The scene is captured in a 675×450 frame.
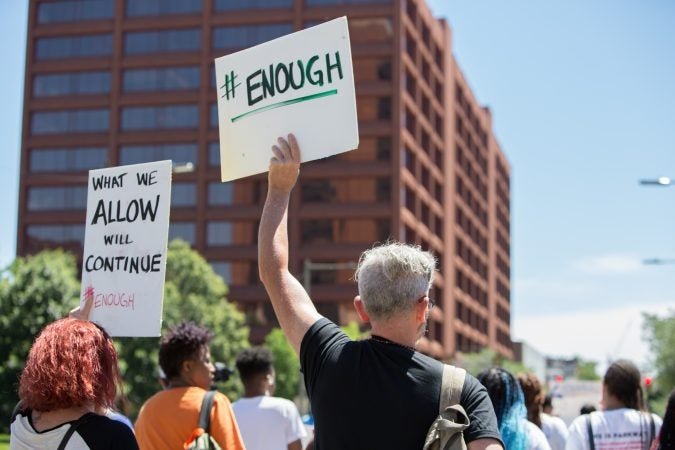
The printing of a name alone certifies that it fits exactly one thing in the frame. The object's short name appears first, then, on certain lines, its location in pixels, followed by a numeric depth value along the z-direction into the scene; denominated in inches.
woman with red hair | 124.0
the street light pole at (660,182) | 714.2
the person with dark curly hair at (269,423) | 237.6
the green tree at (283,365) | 2265.0
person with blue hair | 193.8
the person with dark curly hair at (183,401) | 181.5
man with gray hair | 110.4
